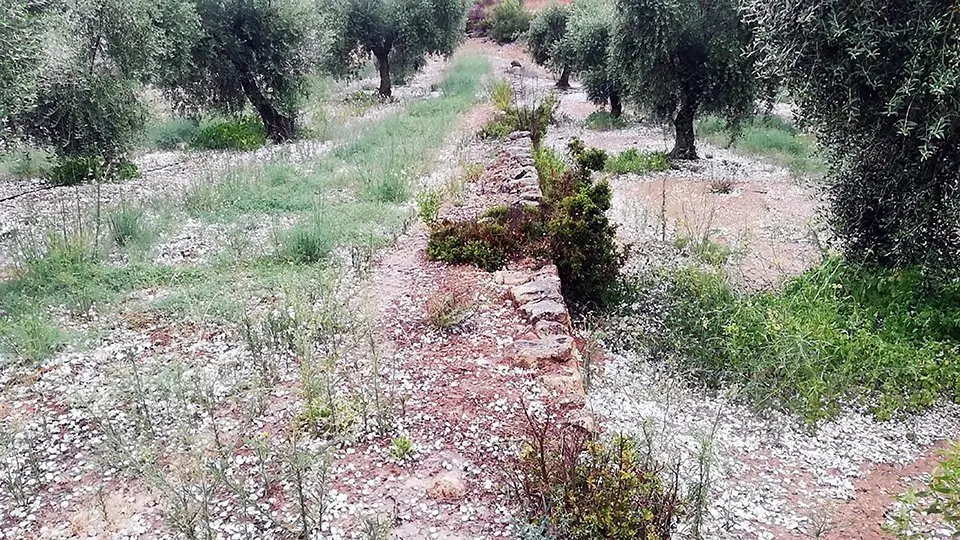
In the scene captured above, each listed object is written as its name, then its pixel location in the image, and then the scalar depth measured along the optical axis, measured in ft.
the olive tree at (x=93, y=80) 29.71
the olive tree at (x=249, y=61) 40.52
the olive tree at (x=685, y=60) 35.32
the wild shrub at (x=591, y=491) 7.79
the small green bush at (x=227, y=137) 40.78
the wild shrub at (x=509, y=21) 115.85
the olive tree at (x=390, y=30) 61.87
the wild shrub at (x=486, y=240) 17.72
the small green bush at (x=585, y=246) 16.29
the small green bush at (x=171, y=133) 40.42
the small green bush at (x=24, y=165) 31.45
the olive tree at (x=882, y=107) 14.45
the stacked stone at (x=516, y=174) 22.21
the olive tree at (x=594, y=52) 56.13
